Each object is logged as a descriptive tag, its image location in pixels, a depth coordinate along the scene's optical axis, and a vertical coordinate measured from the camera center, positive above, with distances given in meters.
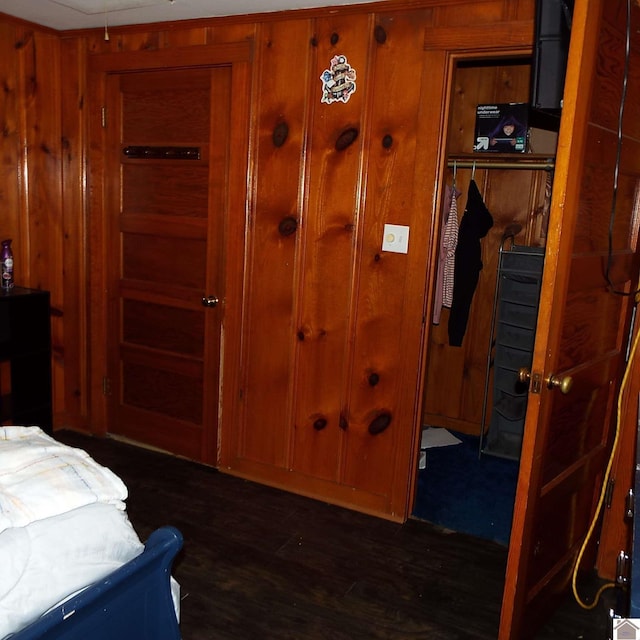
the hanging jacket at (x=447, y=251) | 3.57 -0.20
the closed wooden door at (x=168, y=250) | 3.21 -0.27
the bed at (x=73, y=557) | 1.27 -0.79
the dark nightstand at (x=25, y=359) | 3.26 -0.87
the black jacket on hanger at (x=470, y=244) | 3.74 -0.16
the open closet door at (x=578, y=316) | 1.71 -0.29
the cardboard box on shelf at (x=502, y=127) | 3.56 +0.51
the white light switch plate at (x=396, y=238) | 2.78 -0.11
